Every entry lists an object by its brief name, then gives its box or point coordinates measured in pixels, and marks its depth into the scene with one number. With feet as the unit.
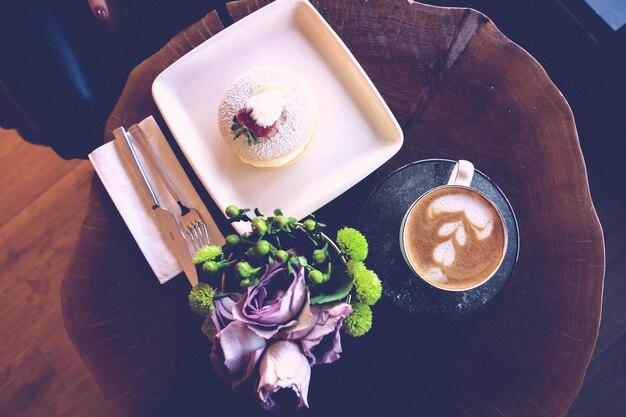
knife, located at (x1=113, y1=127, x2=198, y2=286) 2.86
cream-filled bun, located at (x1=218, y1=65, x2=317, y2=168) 2.68
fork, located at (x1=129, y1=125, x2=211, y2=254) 2.85
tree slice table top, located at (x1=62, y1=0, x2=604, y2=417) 2.89
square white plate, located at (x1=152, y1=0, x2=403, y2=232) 2.92
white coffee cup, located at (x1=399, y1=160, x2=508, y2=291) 2.56
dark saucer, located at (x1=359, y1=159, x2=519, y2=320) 2.78
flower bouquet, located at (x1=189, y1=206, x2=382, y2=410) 1.84
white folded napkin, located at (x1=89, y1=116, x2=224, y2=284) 2.89
